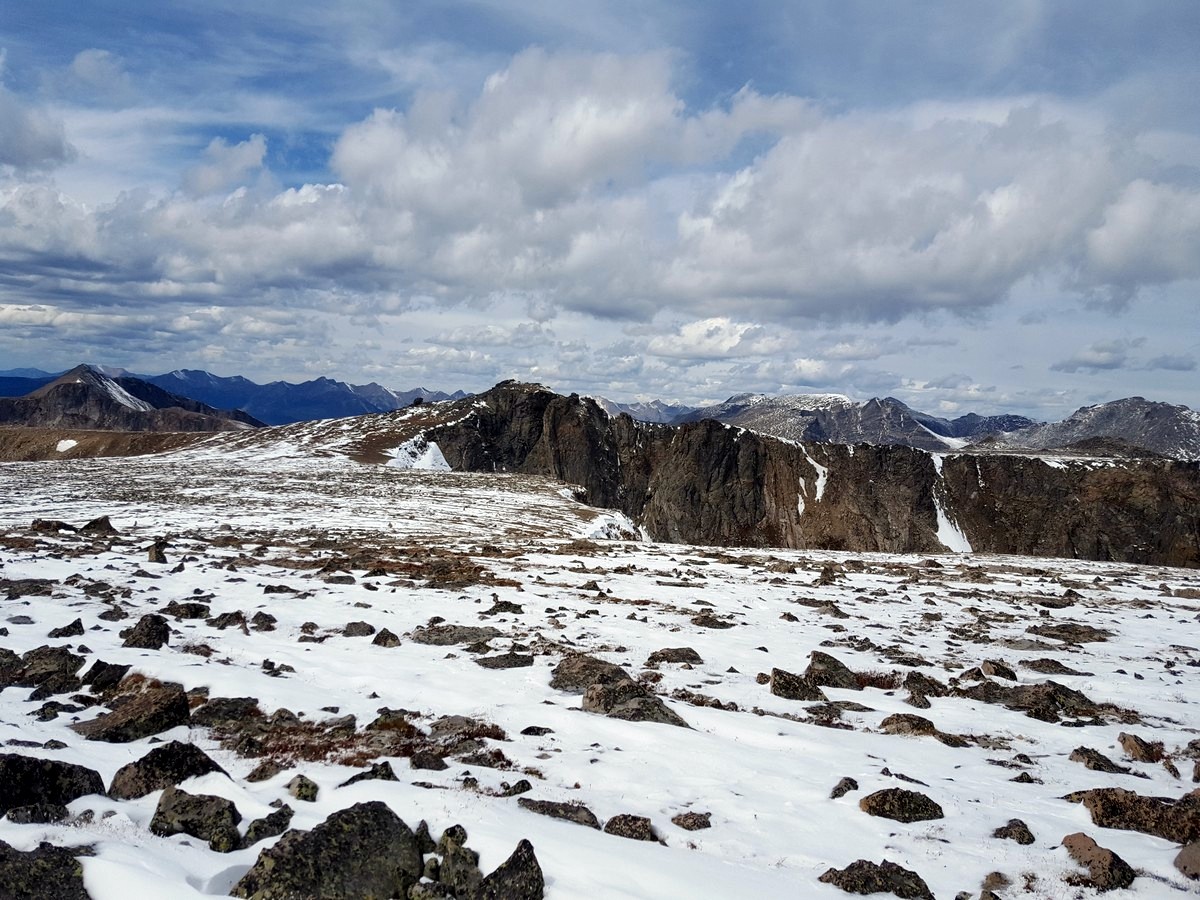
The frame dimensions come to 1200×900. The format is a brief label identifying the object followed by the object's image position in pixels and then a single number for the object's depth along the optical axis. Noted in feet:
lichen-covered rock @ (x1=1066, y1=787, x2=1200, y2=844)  25.73
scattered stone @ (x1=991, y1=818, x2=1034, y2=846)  24.51
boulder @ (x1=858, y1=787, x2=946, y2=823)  26.50
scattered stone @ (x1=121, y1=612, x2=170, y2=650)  42.32
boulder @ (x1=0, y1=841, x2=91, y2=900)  16.28
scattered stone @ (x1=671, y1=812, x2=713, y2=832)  24.90
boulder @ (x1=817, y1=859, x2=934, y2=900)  21.18
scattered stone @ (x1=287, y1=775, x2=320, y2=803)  24.70
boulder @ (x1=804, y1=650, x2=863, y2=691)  45.29
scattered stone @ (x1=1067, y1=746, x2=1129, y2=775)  32.22
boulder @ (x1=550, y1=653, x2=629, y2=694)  41.32
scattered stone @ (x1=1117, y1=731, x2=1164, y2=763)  33.58
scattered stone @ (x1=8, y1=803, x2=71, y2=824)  19.69
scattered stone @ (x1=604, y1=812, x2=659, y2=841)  23.77
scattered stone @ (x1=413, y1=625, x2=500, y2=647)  50.01
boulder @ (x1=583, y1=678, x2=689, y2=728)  35.60
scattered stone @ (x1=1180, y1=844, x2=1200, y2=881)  22.44
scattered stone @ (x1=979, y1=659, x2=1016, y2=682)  46.98
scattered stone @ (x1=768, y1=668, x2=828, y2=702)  41.83
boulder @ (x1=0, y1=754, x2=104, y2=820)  21.11
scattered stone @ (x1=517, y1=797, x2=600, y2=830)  24.35
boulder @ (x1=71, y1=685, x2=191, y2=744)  29.19
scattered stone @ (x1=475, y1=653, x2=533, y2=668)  44.70
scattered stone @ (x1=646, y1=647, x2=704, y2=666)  47.50
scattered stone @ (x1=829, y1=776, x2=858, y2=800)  28.30
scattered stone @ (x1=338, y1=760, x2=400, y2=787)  26.18
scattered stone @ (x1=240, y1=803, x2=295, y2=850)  21.50
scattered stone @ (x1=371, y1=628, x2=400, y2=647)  48.06
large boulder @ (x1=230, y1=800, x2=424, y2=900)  18.22
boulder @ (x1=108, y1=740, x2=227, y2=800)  23.57
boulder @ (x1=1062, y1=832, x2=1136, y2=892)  21.79
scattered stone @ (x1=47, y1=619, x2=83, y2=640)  42.28
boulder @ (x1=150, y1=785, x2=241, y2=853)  21.03
